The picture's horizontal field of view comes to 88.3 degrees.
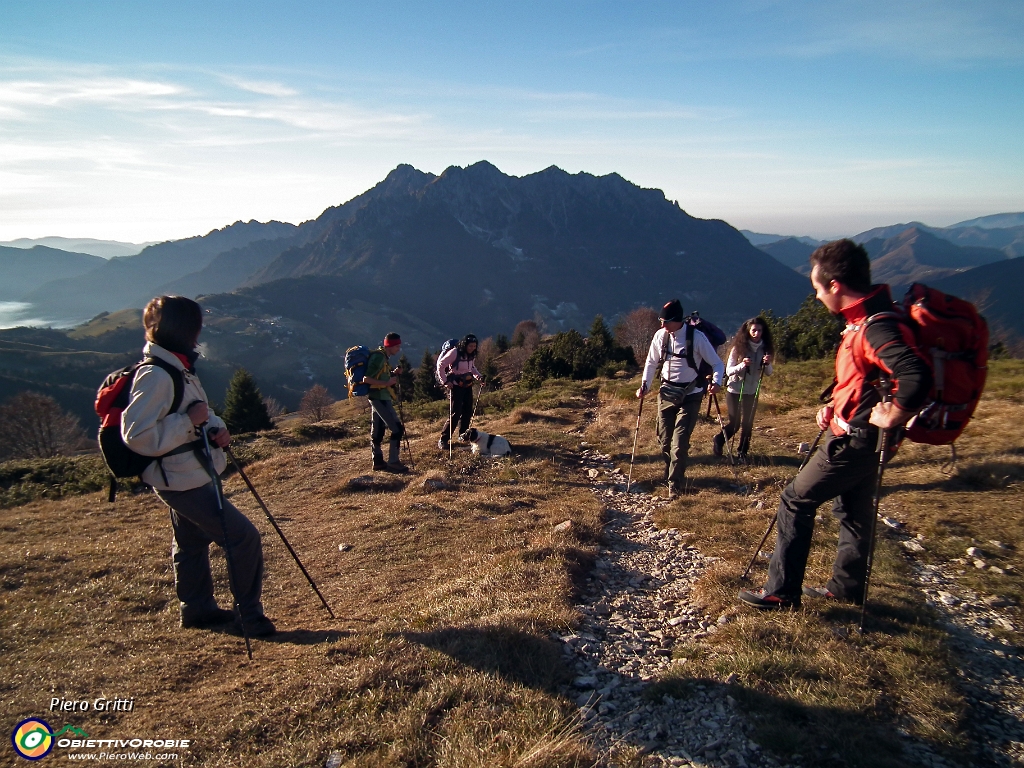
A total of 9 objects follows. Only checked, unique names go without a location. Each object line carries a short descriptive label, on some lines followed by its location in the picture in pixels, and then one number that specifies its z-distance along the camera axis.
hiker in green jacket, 10.70
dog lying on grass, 12.07
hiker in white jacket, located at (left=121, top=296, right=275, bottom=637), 4.18
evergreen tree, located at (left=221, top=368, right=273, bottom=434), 33.06
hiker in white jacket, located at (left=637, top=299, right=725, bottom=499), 8.27
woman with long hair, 9.77
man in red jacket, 3.66
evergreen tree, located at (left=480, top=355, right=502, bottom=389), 35.06
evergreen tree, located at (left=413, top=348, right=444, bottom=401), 41.25
